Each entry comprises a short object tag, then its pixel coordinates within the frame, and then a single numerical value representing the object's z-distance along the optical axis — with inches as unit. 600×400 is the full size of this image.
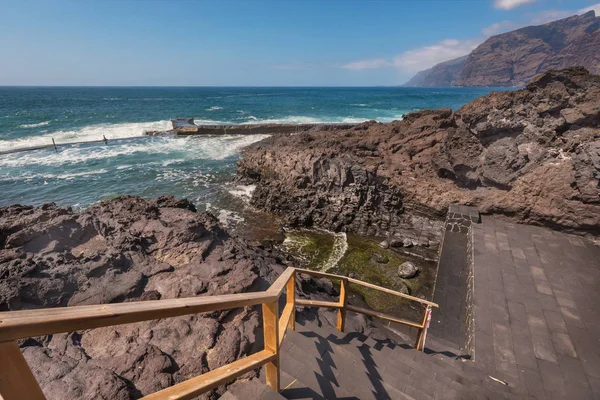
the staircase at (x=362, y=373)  123.9
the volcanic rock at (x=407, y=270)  419.5
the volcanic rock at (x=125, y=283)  134.1
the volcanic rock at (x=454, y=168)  376.2
